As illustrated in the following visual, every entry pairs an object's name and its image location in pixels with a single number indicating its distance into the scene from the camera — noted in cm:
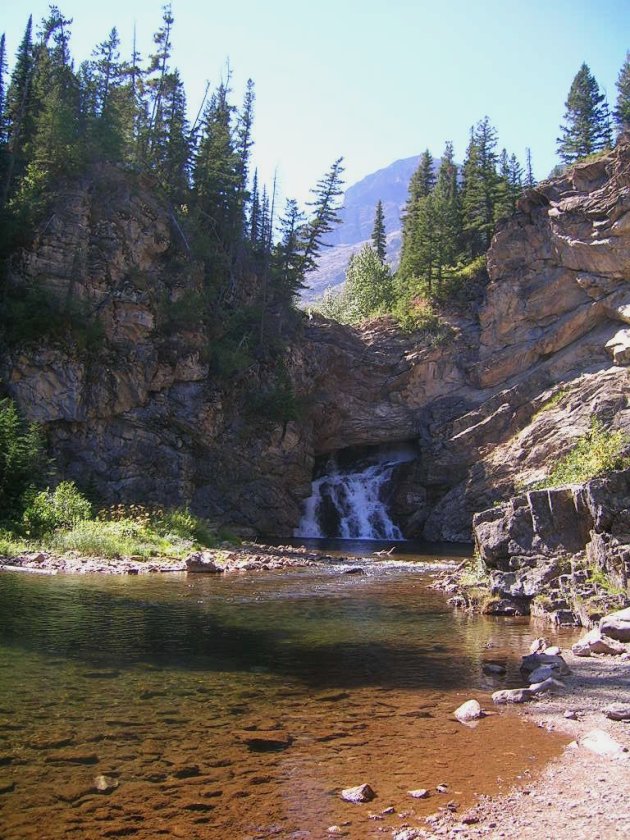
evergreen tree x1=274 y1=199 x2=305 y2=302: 5475
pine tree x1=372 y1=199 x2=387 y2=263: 8102
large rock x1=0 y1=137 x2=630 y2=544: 3928
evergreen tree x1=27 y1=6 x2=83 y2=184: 4162
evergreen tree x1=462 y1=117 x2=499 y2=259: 5925
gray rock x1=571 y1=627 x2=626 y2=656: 1114
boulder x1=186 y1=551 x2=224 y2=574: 2312
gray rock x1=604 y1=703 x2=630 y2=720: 776
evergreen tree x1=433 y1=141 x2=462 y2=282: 5700
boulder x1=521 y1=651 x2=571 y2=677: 1006
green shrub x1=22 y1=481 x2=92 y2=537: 2573
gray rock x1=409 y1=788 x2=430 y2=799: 575
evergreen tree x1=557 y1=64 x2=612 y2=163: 5950
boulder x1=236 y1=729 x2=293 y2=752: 693
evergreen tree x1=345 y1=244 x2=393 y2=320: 6481
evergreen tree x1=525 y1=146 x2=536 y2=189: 7401
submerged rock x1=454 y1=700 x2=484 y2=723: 798
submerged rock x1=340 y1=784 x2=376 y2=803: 566
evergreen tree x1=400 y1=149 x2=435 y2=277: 5985
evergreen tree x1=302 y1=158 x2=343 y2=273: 5662
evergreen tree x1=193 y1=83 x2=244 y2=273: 5256
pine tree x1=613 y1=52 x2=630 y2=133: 6055
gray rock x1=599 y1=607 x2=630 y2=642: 1178
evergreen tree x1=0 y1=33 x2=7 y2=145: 4634
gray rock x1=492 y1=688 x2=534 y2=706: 864
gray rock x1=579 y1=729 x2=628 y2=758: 660
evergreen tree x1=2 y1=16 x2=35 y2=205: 4356
